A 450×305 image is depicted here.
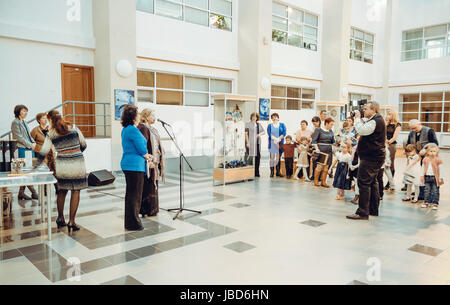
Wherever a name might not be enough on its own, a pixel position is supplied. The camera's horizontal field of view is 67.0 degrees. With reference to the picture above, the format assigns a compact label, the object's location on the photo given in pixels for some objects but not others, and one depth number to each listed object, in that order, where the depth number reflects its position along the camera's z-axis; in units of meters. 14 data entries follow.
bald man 6.14
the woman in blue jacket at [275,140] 8.85
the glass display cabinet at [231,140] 7.77
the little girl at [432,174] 5.59
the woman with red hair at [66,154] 4.22
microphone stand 5.22
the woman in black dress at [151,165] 4.89
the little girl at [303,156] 8.09
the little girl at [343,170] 6.23
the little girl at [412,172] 6.04
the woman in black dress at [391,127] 6.79
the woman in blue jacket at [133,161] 4.31
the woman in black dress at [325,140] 7.37
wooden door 8.62
